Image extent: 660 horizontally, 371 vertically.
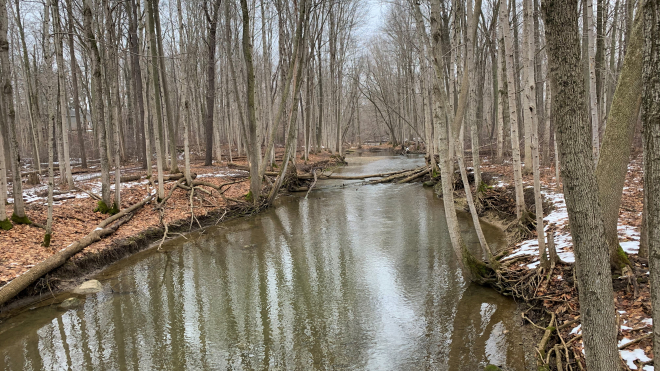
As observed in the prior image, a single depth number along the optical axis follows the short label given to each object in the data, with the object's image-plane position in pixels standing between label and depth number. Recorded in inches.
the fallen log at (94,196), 424.8
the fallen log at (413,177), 703.7
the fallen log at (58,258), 239.0
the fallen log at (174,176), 521.7
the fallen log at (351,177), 725.8
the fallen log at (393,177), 713.9
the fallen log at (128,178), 559.1
